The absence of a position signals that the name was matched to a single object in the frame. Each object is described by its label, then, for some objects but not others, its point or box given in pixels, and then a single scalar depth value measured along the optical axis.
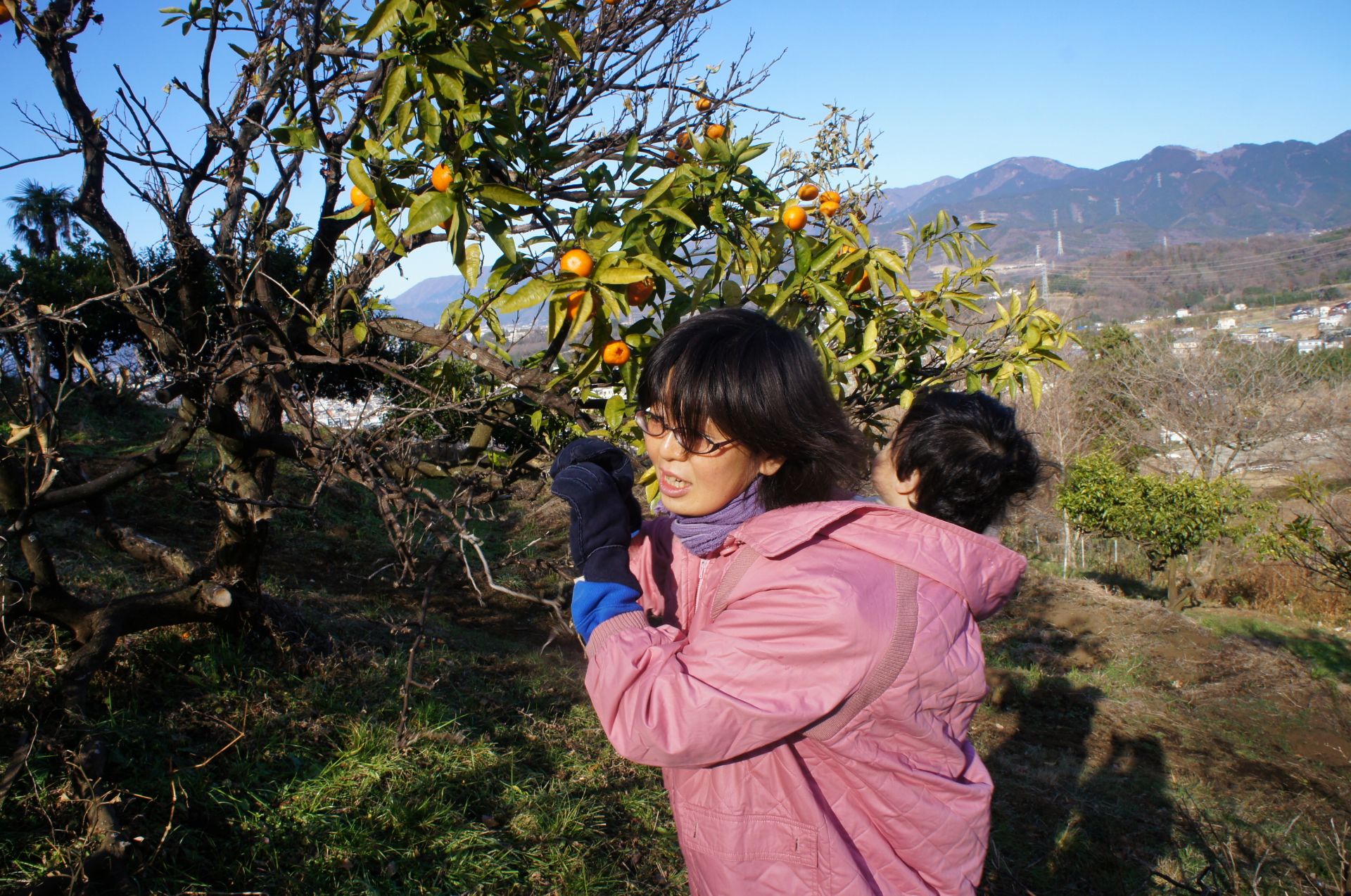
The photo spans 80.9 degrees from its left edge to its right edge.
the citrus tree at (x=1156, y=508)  10.33
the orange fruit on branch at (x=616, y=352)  1.60
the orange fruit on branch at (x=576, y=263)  1.43
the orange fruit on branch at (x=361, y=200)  1.71
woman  0.97
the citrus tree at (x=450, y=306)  1.56
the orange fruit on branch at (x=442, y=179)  1.49
